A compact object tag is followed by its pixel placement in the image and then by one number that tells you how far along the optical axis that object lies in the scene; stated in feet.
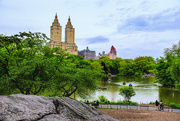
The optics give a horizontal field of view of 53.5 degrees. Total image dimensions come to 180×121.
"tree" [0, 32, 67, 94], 49.32
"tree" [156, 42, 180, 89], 129.79
